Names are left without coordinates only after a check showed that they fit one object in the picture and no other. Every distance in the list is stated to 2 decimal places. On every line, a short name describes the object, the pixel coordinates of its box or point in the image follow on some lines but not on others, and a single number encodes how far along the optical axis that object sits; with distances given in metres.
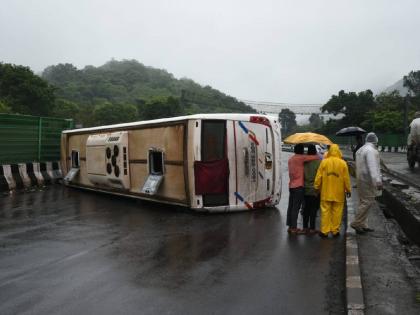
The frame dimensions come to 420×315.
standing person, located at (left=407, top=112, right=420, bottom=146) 15.64
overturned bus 9.02
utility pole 43.10
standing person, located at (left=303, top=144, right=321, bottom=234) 7.58
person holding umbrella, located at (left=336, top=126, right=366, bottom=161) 10.77
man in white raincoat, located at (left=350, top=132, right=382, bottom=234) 7.04
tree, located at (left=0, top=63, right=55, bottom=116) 71.50
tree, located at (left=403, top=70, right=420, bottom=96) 98.19
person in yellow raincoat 6.96
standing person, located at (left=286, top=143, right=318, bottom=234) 7.51
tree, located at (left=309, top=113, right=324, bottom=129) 130.75
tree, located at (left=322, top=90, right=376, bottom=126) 63.38
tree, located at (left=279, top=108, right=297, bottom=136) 136.62
